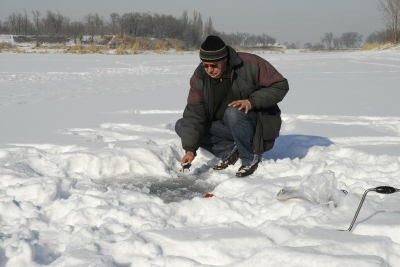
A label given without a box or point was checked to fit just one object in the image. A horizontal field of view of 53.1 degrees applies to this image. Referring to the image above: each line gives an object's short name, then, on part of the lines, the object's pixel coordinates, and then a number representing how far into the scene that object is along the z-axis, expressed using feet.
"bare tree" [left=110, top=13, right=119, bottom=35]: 185.63
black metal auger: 5.85
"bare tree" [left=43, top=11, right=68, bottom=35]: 166.41
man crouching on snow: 9.75
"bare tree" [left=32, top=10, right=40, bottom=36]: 181.03
